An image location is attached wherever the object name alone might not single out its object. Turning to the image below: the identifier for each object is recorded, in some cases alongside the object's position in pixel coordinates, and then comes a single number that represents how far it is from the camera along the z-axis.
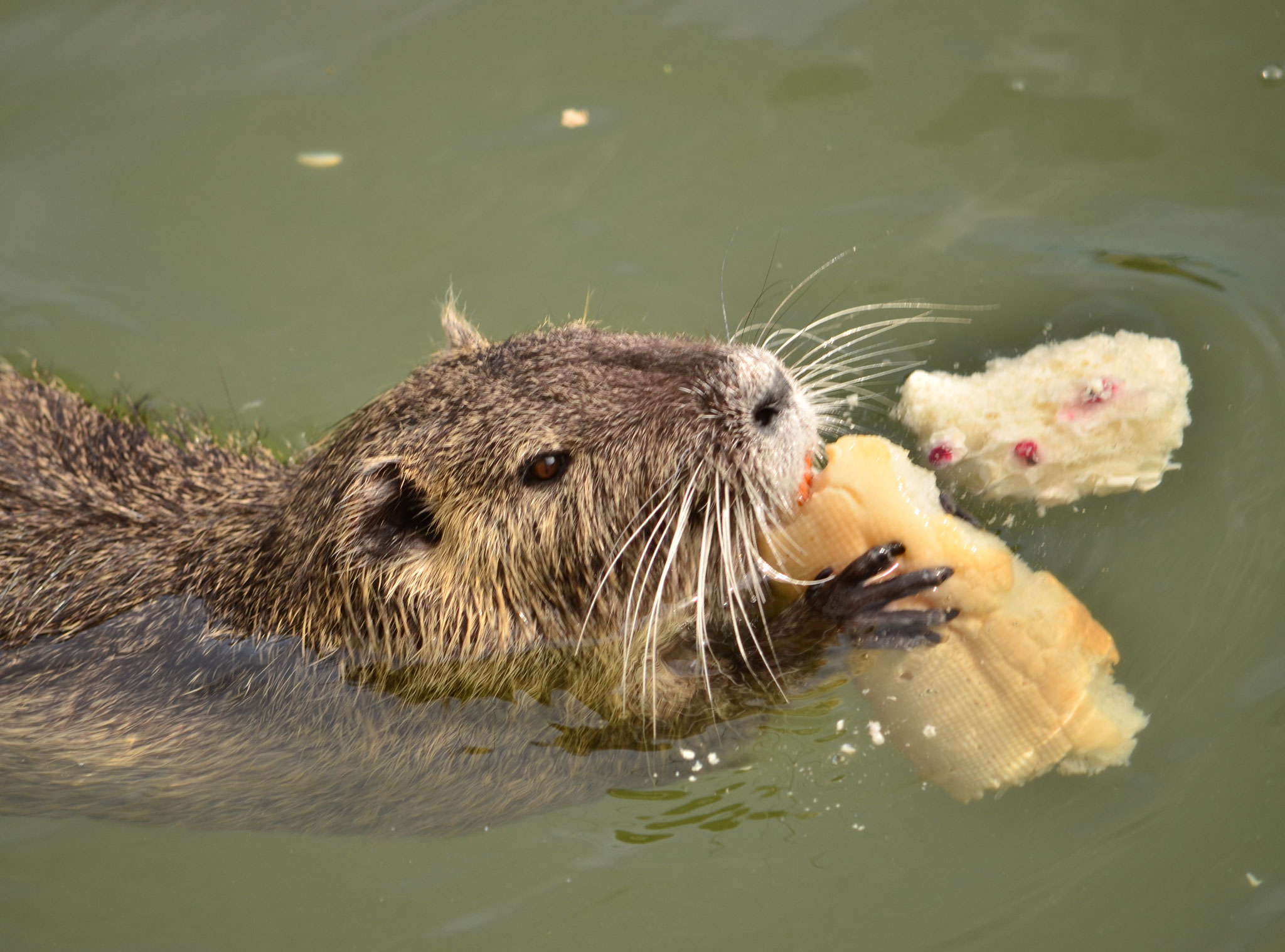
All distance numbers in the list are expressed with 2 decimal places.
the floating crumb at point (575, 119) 10.06
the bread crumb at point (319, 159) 10.22
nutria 5.54
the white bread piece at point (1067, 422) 6.48
